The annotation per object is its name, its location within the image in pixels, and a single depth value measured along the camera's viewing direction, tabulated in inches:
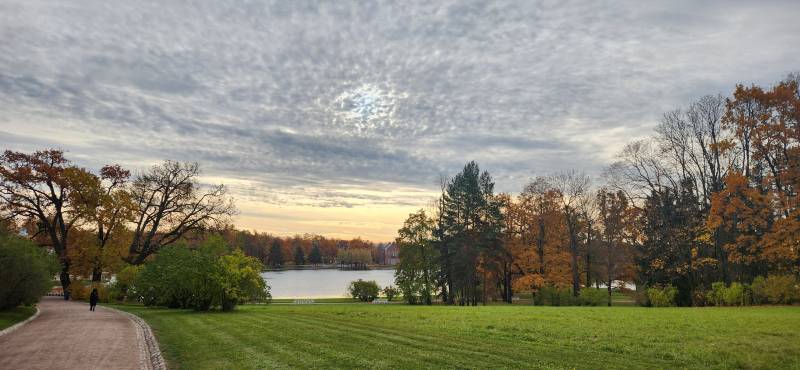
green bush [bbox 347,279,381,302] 1824.6
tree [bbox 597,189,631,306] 1523.1
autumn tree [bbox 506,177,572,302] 1489.9
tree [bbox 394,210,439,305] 1594.5
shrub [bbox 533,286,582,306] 1336.1
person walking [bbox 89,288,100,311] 914.1
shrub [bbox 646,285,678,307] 1158.3
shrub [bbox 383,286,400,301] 1678.0
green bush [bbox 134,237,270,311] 908.0
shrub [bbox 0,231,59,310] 745.0
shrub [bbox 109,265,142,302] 1308.4
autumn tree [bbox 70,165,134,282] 1419.8
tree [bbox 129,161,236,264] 1631.4
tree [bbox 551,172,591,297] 1573.6
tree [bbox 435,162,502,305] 1565.0
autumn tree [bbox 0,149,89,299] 1342.3
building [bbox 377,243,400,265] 7308.1
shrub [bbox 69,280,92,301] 1381.6
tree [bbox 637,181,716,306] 1214.4
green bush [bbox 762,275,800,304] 951.6
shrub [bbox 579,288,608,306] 1322.6
